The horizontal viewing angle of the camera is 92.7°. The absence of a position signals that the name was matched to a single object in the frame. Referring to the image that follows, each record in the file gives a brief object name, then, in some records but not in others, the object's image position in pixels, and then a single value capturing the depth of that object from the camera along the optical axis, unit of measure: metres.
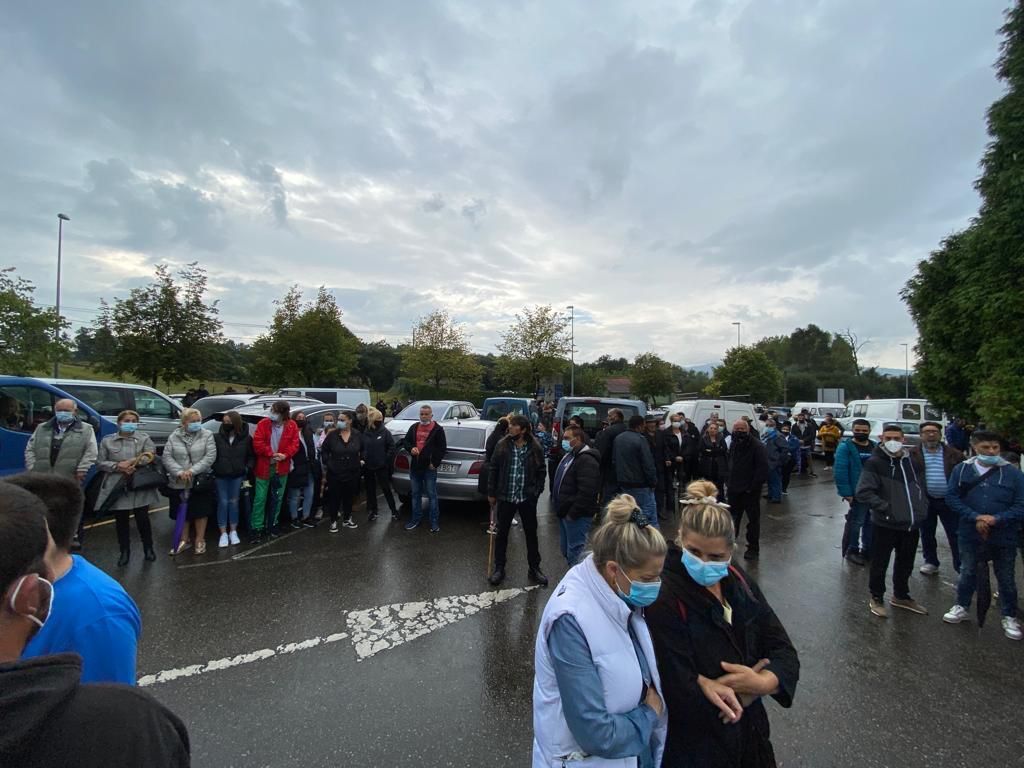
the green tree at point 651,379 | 57.88
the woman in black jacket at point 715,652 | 1.82
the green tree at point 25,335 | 14.91
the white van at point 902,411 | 16.66
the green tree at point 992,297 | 8.94
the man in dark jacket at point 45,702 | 0.83
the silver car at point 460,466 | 7.57
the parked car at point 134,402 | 9.35
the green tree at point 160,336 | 19.28
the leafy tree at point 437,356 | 36.94
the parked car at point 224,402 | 12.91
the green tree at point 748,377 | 54.22
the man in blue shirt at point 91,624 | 1.48
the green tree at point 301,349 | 27.06
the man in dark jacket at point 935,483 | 5.36
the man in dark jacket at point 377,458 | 7.61
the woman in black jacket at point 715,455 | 9.11
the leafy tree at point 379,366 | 71.31
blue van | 7.04
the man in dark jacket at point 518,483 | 5.20
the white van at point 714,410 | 13.85
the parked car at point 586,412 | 10.73
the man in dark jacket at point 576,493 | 4.94
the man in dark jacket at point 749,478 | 6.20
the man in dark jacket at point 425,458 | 7.07
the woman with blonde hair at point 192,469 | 5.76
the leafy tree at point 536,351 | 36.47
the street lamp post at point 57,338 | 16.36
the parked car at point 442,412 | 11.93
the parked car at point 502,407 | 14.18
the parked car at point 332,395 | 19.18
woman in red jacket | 6.51
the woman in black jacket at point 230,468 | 6.11
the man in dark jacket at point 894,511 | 4.48
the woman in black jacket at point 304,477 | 7.01
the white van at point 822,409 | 22.78
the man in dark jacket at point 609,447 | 6.97
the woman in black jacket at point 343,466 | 7.12
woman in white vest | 1.63
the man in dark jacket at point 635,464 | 6.09
